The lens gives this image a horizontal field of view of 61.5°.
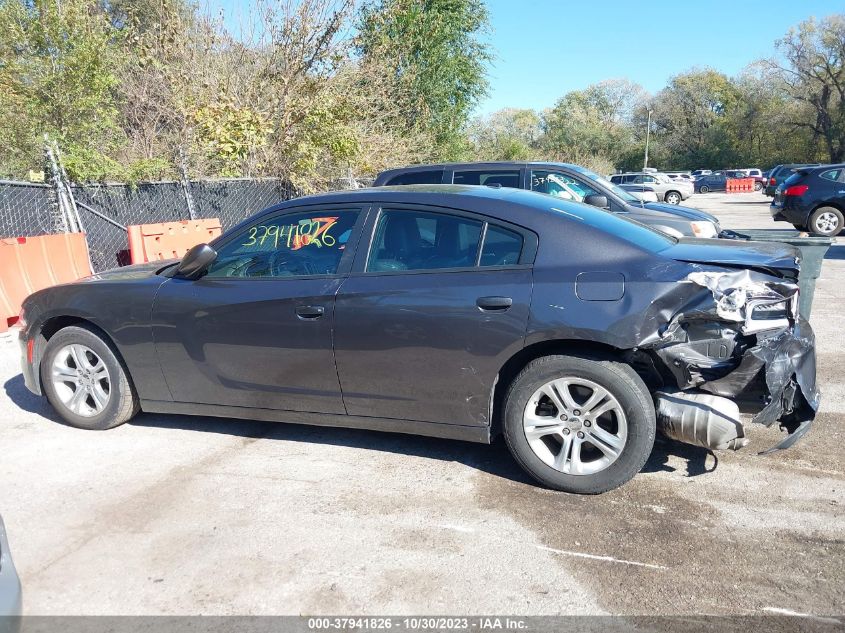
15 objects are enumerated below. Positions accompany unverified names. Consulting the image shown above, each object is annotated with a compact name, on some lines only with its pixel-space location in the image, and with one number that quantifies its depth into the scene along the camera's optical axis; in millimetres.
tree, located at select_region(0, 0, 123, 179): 11453
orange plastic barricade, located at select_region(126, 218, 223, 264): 10906
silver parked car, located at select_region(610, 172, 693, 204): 36406
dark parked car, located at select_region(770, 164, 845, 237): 15812
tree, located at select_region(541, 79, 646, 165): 57562
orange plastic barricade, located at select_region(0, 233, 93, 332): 8367
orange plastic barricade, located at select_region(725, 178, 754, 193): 50781
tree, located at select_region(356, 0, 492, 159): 19734
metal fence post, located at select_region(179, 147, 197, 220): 12492
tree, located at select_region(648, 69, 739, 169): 70750
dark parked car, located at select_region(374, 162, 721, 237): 9359
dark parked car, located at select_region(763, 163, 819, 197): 28583
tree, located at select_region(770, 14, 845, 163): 54031
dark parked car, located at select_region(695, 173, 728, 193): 54000
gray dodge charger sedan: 3746
